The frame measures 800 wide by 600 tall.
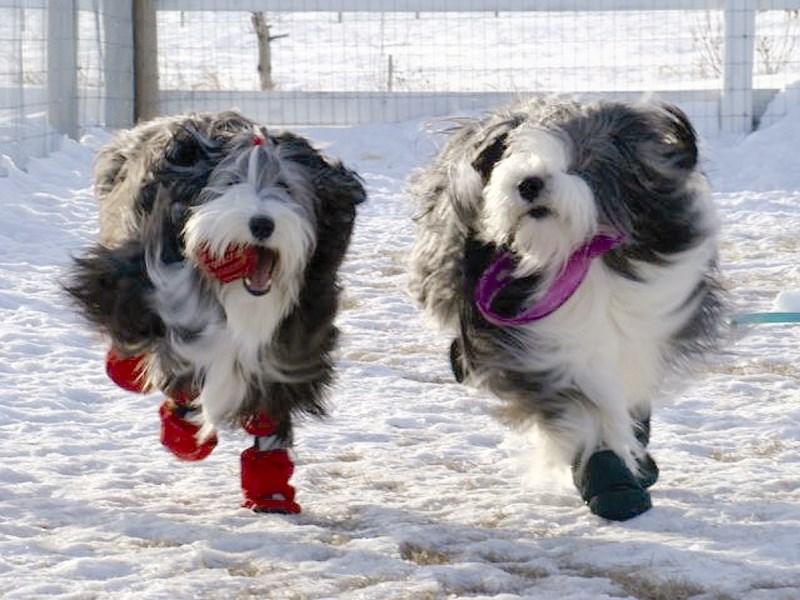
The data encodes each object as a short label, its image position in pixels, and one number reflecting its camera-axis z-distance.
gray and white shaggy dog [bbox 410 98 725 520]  7.59
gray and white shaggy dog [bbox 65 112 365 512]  7.38
